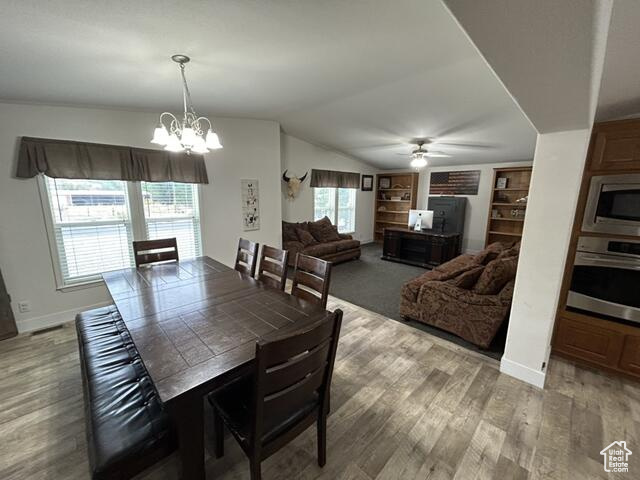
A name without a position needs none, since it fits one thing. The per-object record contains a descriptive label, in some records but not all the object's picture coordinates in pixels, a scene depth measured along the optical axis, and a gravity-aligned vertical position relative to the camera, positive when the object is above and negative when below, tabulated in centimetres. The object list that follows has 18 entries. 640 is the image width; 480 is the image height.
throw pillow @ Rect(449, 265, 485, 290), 274 -85
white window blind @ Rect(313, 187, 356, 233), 640 -25
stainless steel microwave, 194 -4
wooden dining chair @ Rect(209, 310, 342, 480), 99 -88
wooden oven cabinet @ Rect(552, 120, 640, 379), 196 -94
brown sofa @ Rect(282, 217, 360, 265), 509 -95
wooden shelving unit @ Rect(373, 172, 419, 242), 697 -9
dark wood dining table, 107 -73
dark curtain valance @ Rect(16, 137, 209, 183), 259 +36
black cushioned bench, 101 -99
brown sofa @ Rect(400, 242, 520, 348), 246 -103
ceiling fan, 459 +78
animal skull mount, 548 +25
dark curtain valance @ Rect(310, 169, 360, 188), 598 +43
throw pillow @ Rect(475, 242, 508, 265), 365 -81
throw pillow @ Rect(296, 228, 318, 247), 531 -85
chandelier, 185 +40
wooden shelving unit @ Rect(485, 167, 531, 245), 545 -16
